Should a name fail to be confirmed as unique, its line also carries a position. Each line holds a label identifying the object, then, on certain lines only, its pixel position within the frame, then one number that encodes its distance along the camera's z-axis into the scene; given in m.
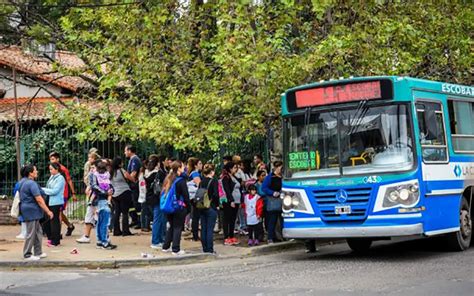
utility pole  19.62
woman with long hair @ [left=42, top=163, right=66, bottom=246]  15.90
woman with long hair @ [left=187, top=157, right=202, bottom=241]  16.12
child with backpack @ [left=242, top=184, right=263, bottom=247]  16.38
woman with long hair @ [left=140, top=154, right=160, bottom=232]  17.39
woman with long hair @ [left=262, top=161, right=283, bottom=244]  16.25
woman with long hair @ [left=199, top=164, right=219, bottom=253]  14.84
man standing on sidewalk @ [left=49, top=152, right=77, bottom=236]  16.34
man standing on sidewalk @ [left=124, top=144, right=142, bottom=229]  18.30
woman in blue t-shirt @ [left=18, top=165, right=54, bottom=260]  13.74
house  31.65
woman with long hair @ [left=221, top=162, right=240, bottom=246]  16.08
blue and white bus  12.79
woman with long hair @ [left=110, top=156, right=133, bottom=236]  17.39
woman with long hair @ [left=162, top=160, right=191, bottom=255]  14.43
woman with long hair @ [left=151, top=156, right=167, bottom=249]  15.73
